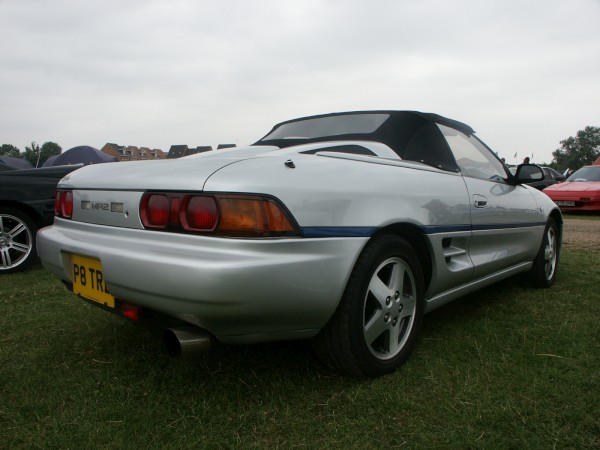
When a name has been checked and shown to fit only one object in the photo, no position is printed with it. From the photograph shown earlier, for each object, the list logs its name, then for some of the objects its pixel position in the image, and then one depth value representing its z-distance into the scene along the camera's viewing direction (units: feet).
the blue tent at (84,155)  47.98
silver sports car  5.09
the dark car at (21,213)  13.61
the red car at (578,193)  32.91
